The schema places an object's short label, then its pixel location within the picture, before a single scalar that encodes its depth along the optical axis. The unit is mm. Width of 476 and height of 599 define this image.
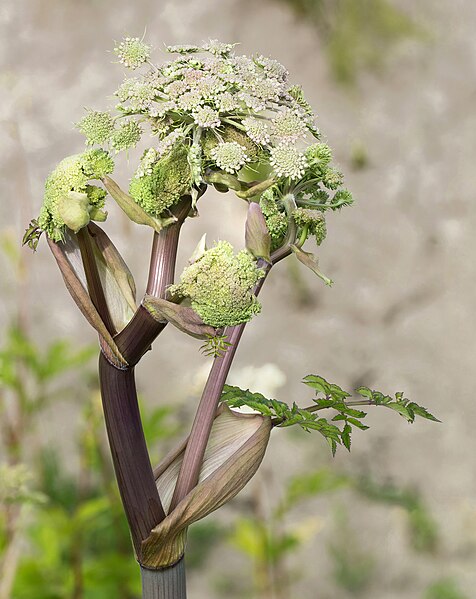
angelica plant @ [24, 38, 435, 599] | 1509
